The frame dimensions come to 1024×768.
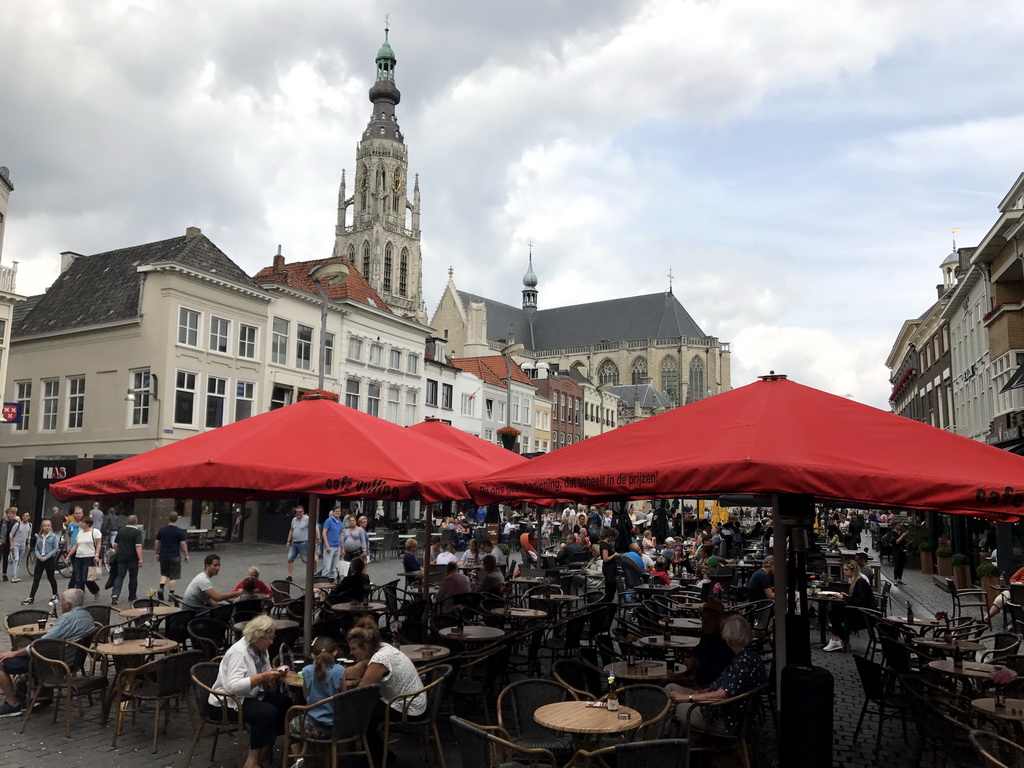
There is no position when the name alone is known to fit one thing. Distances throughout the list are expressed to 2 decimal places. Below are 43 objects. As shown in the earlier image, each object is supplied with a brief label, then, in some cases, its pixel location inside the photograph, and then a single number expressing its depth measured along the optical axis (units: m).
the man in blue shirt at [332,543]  18.42
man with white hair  7.69
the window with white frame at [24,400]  31.92
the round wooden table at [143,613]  9.37
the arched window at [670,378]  98.44
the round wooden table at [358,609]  9.85
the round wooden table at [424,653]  7.35
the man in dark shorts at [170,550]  15.35
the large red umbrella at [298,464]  6.71
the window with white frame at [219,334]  30.50
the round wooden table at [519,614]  9.90
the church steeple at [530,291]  116.71
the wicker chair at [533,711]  5.65
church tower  91.94
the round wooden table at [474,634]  8.16
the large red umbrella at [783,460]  4.85
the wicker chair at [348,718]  5.53
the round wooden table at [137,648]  7.40
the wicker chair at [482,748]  4.71
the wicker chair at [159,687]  6.86
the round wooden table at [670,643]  7.95
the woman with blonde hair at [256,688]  6.03
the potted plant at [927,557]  24.19
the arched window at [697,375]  99.00
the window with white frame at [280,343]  33.28
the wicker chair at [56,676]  7.31
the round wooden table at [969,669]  6.89
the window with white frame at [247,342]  31.69
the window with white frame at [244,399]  31.34
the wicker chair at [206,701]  6.05
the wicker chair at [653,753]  4.59
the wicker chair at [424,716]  5.98
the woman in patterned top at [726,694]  5.83
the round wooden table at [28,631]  8.27
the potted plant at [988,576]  16.21
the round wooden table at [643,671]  6.79
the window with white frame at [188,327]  29.11
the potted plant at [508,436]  25.27
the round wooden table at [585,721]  5.16
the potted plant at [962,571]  19.27
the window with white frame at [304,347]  34.47
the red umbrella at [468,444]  10.45
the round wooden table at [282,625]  8.71
